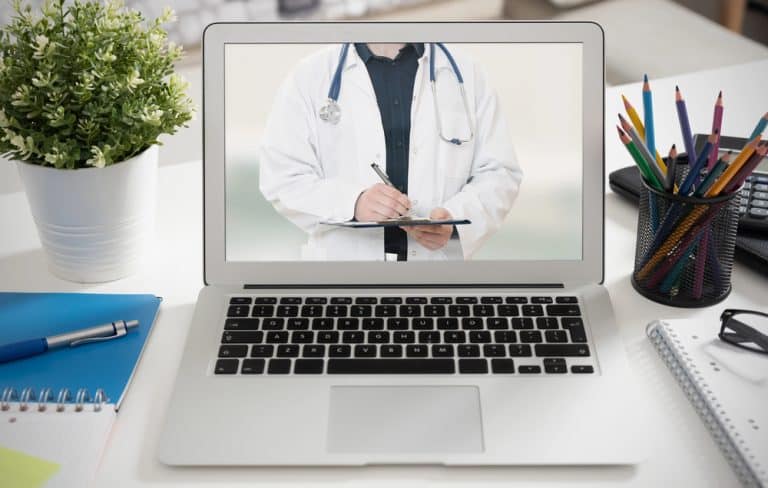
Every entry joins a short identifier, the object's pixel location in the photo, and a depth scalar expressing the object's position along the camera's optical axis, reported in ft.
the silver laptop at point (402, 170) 3.14
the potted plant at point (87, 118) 3.01
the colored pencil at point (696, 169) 2.94
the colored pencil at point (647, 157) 3.03
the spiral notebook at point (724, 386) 2.41
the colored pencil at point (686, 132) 3.03
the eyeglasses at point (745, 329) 2.85
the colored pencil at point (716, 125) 2.95
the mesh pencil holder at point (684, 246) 3.03
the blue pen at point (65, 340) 2.90
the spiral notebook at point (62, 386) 2.46
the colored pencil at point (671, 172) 2.97
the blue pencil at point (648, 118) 2.97
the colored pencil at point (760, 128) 2.95
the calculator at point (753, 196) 3.47
